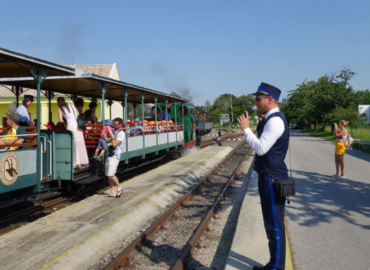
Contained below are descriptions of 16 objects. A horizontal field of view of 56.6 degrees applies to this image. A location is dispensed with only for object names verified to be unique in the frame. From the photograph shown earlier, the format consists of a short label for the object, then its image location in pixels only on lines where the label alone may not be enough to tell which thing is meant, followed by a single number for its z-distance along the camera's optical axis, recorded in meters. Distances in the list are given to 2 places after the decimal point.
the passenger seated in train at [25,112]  6.72
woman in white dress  7.59
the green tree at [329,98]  33.81
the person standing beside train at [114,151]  7.46
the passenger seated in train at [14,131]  5.73
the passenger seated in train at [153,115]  16.14
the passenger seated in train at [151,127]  12.12
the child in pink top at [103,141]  7.92
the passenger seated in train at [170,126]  14.65
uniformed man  3.24
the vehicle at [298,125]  64.65
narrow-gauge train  5.54
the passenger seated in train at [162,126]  13.17
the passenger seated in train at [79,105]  8.66
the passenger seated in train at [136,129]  10.59
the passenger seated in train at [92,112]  9.44
